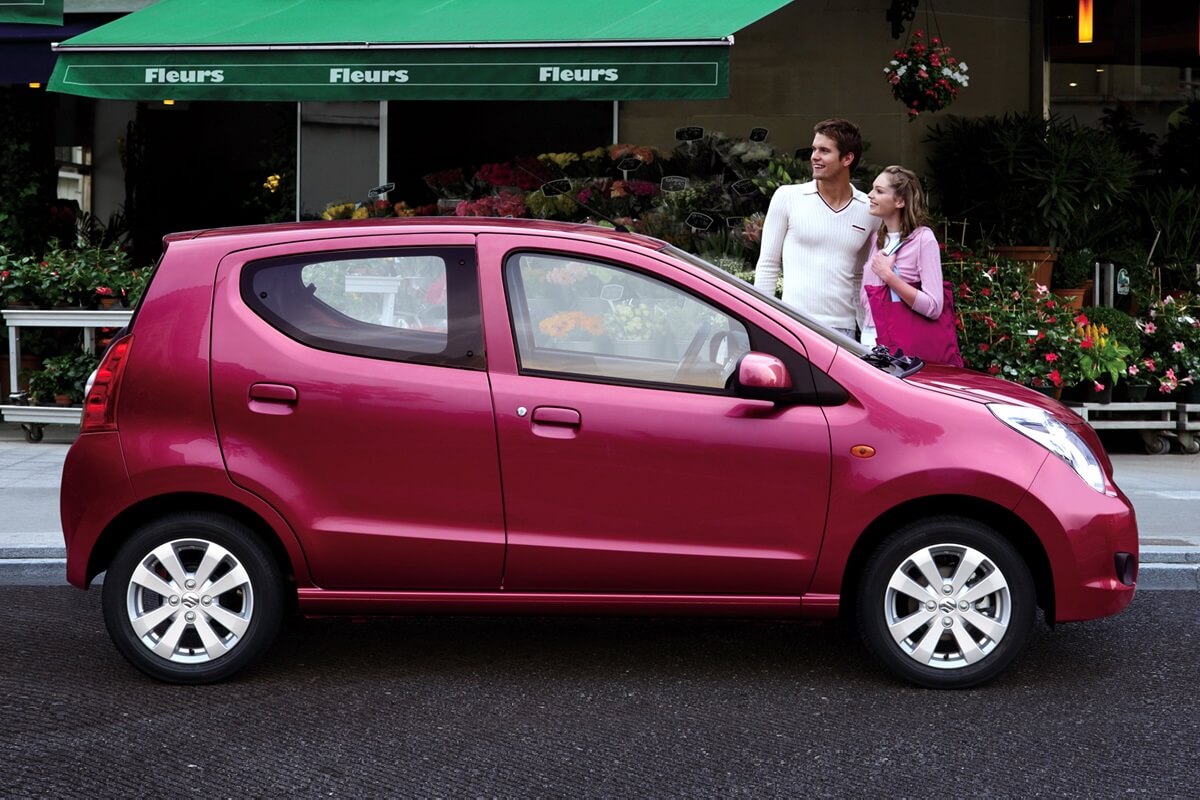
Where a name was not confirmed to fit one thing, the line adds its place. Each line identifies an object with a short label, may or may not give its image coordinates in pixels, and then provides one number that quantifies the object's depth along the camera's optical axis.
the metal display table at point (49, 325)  10.95
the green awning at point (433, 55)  9.36
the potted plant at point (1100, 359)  10.50
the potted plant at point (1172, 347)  10.89
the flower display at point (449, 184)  12.45
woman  7.14
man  7.32
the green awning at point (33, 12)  11.58
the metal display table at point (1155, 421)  10.80
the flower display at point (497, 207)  11.56
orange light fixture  13.30
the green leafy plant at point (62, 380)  11.17
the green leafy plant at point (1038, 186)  11.92
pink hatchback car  5.37
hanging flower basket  11.55
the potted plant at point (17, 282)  11.20
